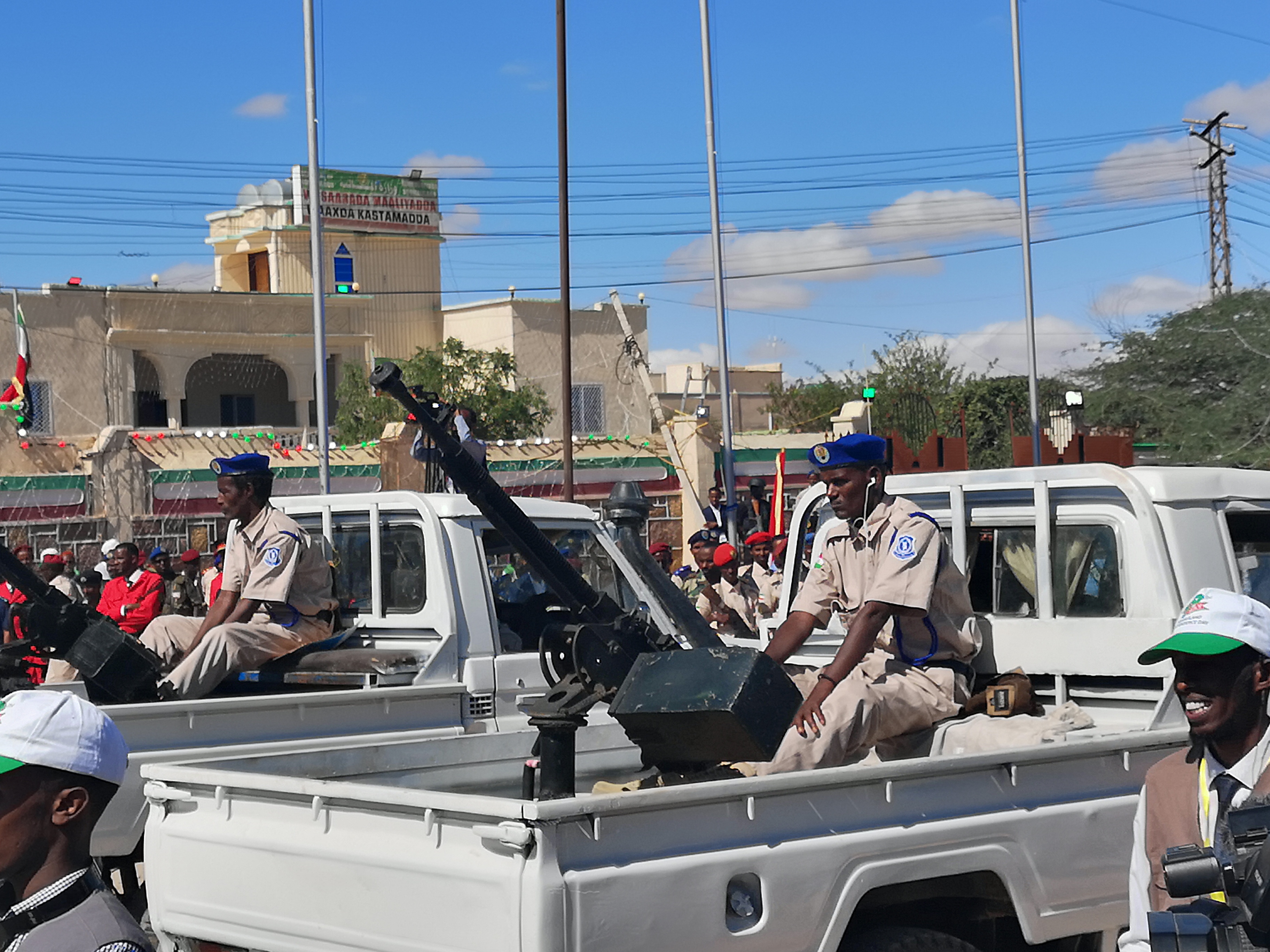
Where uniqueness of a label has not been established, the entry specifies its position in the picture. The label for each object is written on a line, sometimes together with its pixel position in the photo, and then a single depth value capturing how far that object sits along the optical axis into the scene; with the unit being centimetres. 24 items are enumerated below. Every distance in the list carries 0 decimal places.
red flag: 1472
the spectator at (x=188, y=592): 1193
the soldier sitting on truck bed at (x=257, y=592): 762
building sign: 4119
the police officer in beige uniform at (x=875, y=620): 543
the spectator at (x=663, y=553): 1406
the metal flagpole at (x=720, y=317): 2025
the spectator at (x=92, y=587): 1302
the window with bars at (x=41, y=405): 3281
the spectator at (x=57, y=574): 1409
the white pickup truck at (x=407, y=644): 686
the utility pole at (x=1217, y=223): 3738
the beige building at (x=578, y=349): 3991
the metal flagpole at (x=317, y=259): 1716
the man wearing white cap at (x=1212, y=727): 297
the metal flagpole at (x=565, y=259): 1911
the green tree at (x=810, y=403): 4438
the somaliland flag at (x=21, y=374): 2388
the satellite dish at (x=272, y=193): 4209
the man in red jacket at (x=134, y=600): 1042
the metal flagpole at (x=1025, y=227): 2283
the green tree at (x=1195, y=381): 2486
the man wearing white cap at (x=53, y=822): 240
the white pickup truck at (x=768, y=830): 393
